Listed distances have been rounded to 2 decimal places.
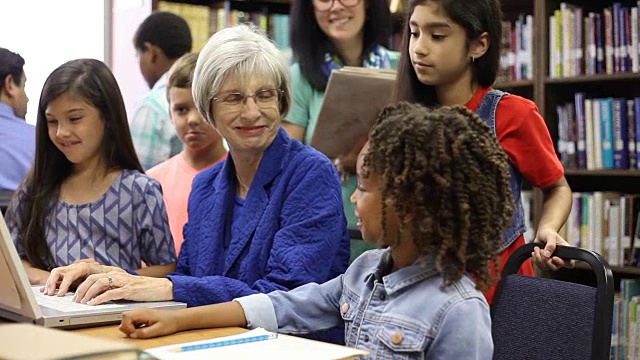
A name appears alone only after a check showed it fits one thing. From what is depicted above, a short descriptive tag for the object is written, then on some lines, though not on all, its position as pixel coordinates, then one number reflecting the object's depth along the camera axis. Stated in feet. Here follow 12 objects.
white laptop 4.25
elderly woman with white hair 5.38
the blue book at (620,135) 10.83
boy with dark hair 9.90
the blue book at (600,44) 11.05
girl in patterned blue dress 6.39
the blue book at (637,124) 10.65
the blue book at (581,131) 11.20
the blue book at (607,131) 10.94
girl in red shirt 5.49
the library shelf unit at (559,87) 11.31
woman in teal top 7.98
